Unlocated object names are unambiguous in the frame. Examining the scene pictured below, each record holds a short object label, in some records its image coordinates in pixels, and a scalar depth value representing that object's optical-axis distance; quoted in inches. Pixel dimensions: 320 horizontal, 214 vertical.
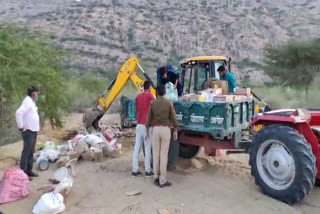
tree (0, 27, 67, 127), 426.6
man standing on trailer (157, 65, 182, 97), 344.5
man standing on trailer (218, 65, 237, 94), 370.3
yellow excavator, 418.6
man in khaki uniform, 286.2
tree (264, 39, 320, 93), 966.4
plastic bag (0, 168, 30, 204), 268.4
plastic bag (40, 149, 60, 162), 364.8
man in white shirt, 304.0
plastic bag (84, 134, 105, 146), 381.7
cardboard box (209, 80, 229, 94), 338.7
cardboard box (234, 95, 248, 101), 309.5
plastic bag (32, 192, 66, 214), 242.4
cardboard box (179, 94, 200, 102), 313.1
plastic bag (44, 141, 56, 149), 389.3
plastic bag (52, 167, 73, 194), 261.9
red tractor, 236.1
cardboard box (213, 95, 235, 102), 294.2
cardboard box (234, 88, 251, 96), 335.3
